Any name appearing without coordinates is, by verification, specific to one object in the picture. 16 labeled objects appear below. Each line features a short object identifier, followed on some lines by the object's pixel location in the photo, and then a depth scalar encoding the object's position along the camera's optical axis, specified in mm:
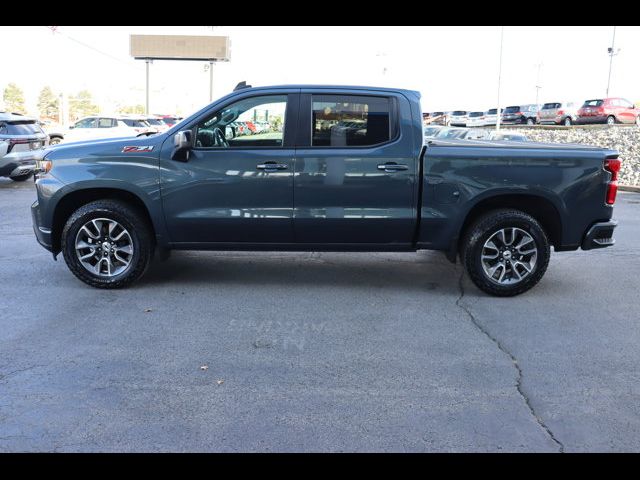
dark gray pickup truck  5918
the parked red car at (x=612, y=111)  36500
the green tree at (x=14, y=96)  93062
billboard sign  55812
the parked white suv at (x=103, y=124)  24078
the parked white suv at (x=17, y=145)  14332
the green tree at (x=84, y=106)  108469
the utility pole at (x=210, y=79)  59869
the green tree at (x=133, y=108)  123938
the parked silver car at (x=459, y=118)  51078
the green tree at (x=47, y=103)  110562
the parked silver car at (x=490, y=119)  48216
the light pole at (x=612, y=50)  50950
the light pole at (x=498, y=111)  40391
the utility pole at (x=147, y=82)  53706
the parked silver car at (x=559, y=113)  39219
